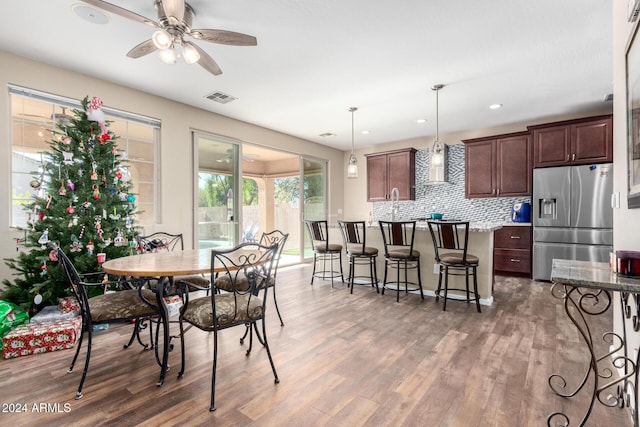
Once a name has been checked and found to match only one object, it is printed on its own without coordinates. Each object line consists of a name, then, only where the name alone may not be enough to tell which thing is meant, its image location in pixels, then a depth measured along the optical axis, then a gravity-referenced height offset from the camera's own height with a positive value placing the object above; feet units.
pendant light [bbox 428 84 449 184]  13.19 +2.44
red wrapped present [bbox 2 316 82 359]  7.73 -3.31
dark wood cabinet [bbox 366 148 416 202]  21.01 +2.58
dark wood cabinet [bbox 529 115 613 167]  14.65 +3.40
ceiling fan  6.63 +4.21
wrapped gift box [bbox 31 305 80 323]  8.78 -3.04
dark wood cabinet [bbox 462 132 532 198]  16.87 +2.56
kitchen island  11.84 -1.87
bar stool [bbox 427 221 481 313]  10.93 -1.70
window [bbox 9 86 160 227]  10.25 +2.97
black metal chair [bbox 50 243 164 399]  6.20 -2.06
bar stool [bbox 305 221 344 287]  14.71 -1.80
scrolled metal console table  4.17 -2.13
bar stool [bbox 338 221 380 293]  13.56 -1.77
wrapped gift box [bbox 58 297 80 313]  9.25 -2.84
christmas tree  9.10 +0.01
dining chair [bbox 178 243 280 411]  6.07 -2.02
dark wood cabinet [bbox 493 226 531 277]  16.44 -2.25
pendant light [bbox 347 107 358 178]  15.53 +2.29
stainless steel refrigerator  14.40 -0.24
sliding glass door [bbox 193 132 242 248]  15.40 +1.06
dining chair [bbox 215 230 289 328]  8.90 -2.15
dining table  5.98 -1.18
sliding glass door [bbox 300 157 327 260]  22.03 +1.42
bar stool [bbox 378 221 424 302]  12.37 -1.76
